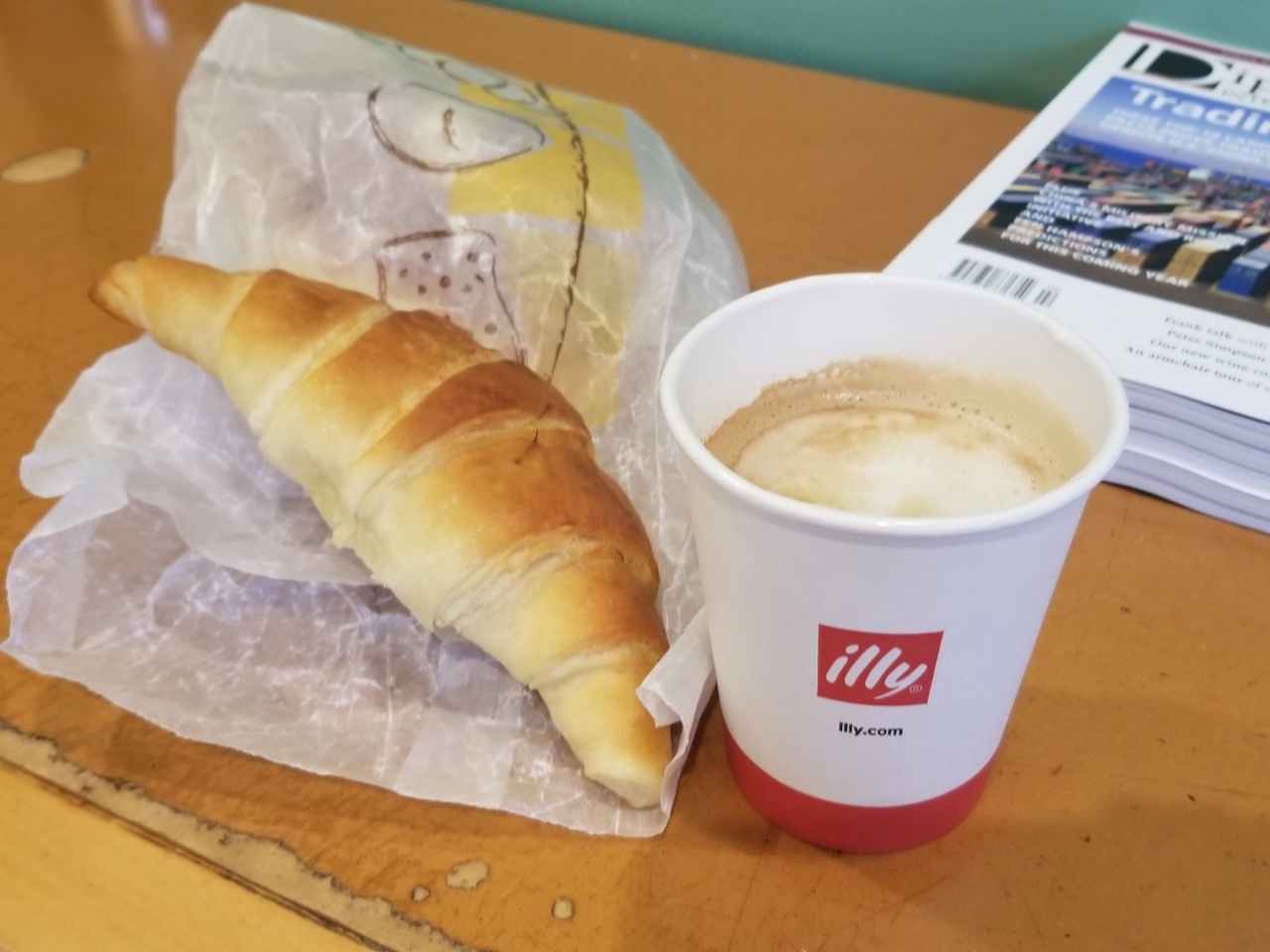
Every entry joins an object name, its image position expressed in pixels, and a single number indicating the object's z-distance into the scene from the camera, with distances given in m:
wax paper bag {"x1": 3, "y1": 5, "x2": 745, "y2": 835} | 0.57
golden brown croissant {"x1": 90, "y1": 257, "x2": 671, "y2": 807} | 0.51
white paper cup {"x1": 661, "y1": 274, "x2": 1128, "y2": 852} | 0.37
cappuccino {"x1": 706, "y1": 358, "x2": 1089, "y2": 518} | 0.45
